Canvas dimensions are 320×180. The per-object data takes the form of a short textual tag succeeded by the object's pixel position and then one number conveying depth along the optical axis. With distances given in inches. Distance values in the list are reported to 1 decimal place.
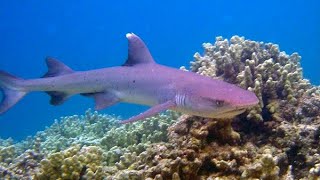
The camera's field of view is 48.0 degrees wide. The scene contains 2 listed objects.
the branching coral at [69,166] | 170.1
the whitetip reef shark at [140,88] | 156.0
